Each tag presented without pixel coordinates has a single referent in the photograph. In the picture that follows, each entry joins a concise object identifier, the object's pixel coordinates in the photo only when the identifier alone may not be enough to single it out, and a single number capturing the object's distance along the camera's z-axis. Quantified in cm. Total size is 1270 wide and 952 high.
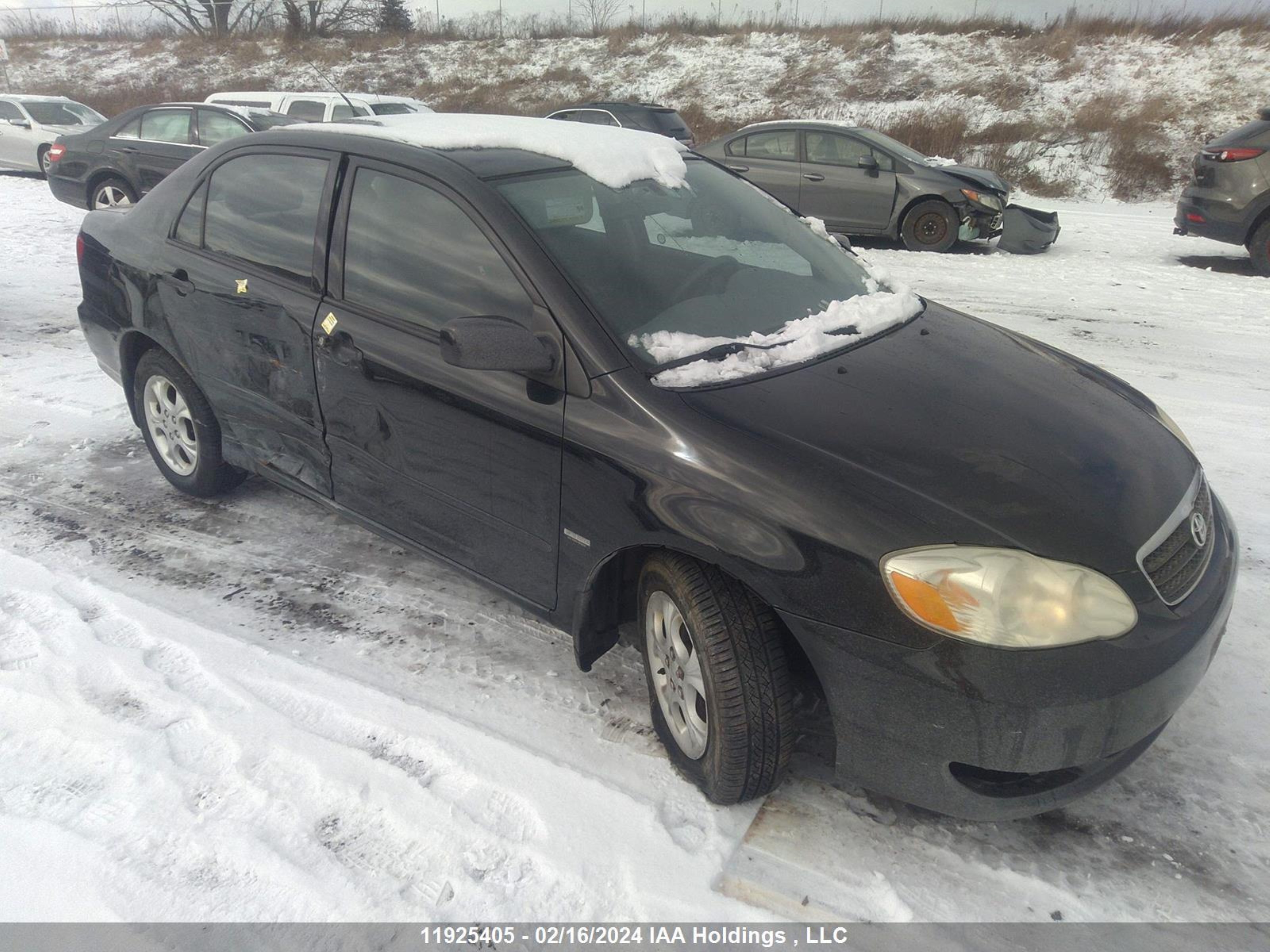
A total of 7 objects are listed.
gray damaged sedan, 1010
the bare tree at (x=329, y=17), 3694
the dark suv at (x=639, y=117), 1507
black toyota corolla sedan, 209
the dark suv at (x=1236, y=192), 896
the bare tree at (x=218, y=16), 3831
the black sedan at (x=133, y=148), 1105
